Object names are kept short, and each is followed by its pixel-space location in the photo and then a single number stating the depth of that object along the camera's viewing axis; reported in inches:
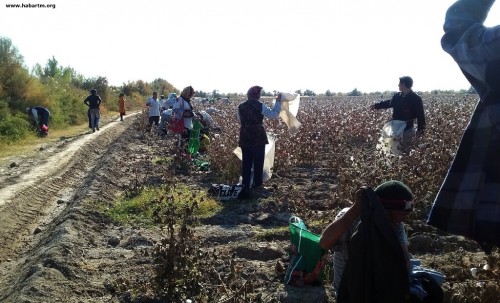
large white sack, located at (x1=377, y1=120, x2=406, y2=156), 323.0
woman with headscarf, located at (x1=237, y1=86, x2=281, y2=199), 322.3
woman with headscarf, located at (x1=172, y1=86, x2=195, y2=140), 418.6
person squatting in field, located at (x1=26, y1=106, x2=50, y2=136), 734.5
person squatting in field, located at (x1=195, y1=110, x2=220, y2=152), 477.1
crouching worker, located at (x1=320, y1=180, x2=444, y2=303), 102.7
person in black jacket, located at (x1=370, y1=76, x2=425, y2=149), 318.3
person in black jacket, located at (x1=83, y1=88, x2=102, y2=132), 744.5
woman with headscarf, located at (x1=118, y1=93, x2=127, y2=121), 940.6
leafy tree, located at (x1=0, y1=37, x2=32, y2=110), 809.5
